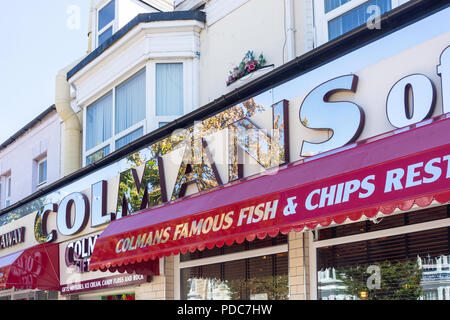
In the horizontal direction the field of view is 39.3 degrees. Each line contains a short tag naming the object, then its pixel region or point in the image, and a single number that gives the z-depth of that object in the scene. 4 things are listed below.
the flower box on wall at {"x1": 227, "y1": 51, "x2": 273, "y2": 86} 10.22
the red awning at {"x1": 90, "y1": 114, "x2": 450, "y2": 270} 5.76
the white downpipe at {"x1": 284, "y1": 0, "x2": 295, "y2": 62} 9.84
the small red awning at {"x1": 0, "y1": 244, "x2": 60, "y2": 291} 12.96
